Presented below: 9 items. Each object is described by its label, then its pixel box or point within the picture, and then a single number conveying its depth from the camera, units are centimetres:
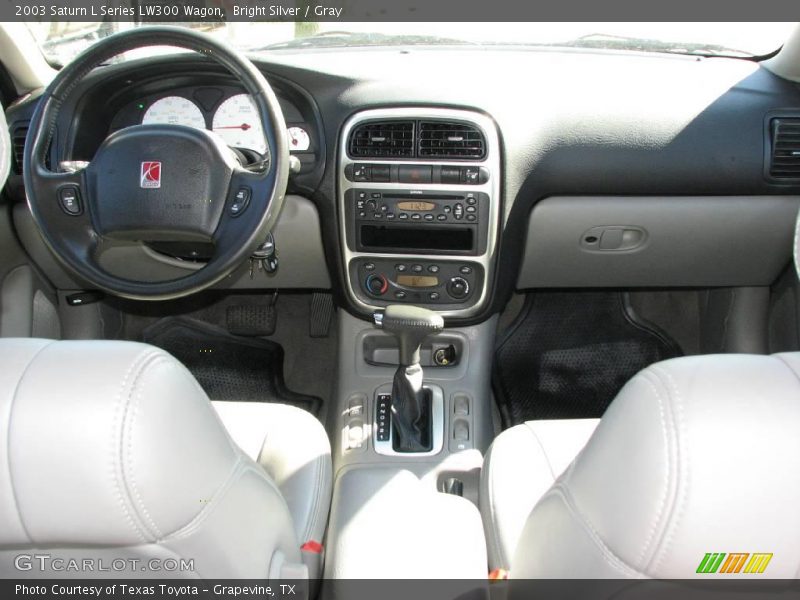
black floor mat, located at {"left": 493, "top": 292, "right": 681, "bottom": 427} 241
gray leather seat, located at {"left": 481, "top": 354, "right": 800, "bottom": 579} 65
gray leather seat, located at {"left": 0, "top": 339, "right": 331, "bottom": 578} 69
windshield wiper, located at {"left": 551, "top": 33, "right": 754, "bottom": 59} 206
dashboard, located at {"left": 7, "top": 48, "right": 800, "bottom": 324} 186
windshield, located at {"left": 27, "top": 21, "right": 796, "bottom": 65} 203
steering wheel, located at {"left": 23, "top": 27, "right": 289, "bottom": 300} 147
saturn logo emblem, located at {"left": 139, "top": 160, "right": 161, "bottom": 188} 154
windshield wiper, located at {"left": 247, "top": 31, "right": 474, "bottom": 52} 210
